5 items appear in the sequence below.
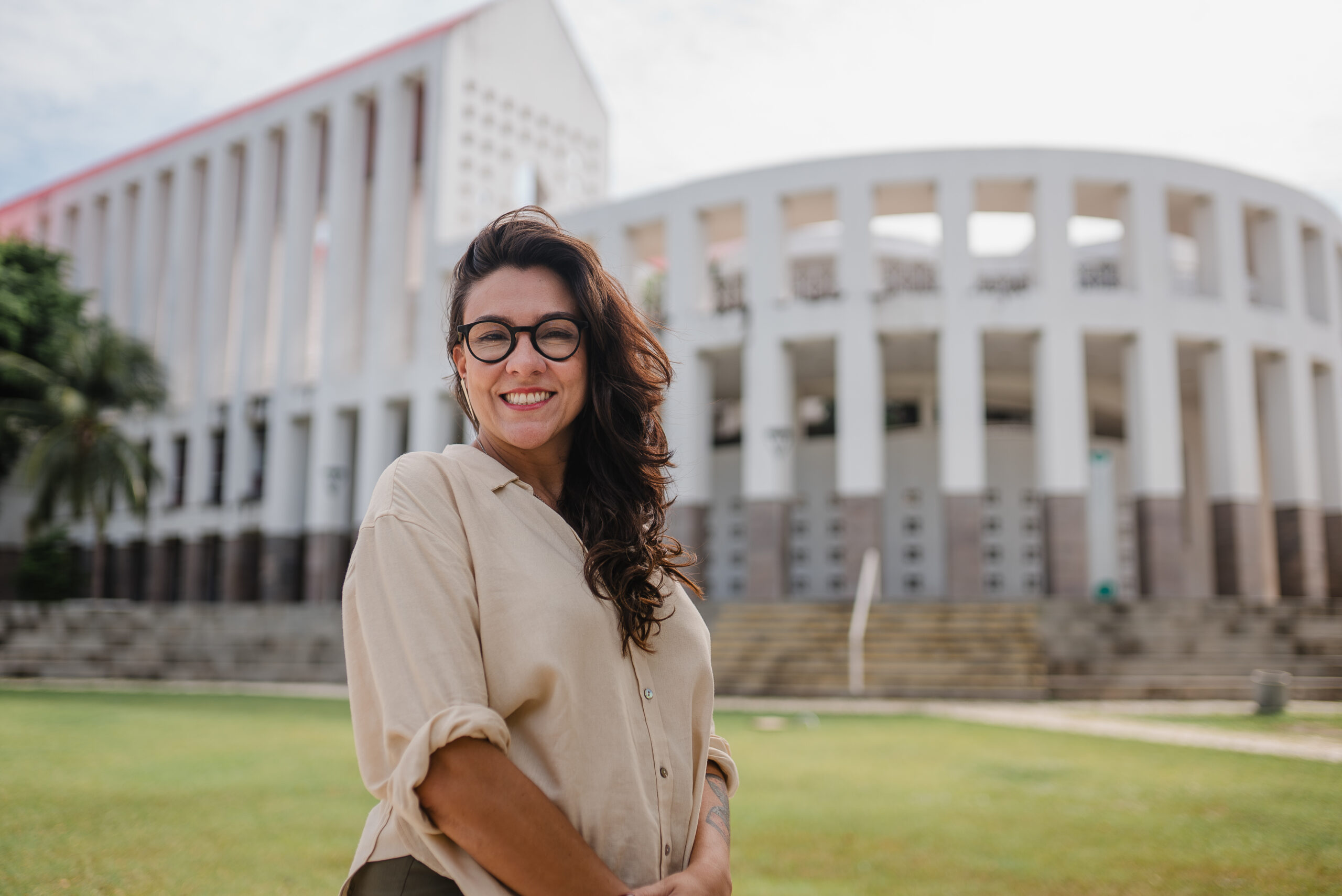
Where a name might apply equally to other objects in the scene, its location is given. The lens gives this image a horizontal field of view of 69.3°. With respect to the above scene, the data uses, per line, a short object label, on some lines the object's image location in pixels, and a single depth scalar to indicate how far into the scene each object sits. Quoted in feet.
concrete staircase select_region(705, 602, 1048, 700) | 45.34
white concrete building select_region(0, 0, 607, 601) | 88.12
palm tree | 83.51
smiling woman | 4.29
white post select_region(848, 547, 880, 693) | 45.24
